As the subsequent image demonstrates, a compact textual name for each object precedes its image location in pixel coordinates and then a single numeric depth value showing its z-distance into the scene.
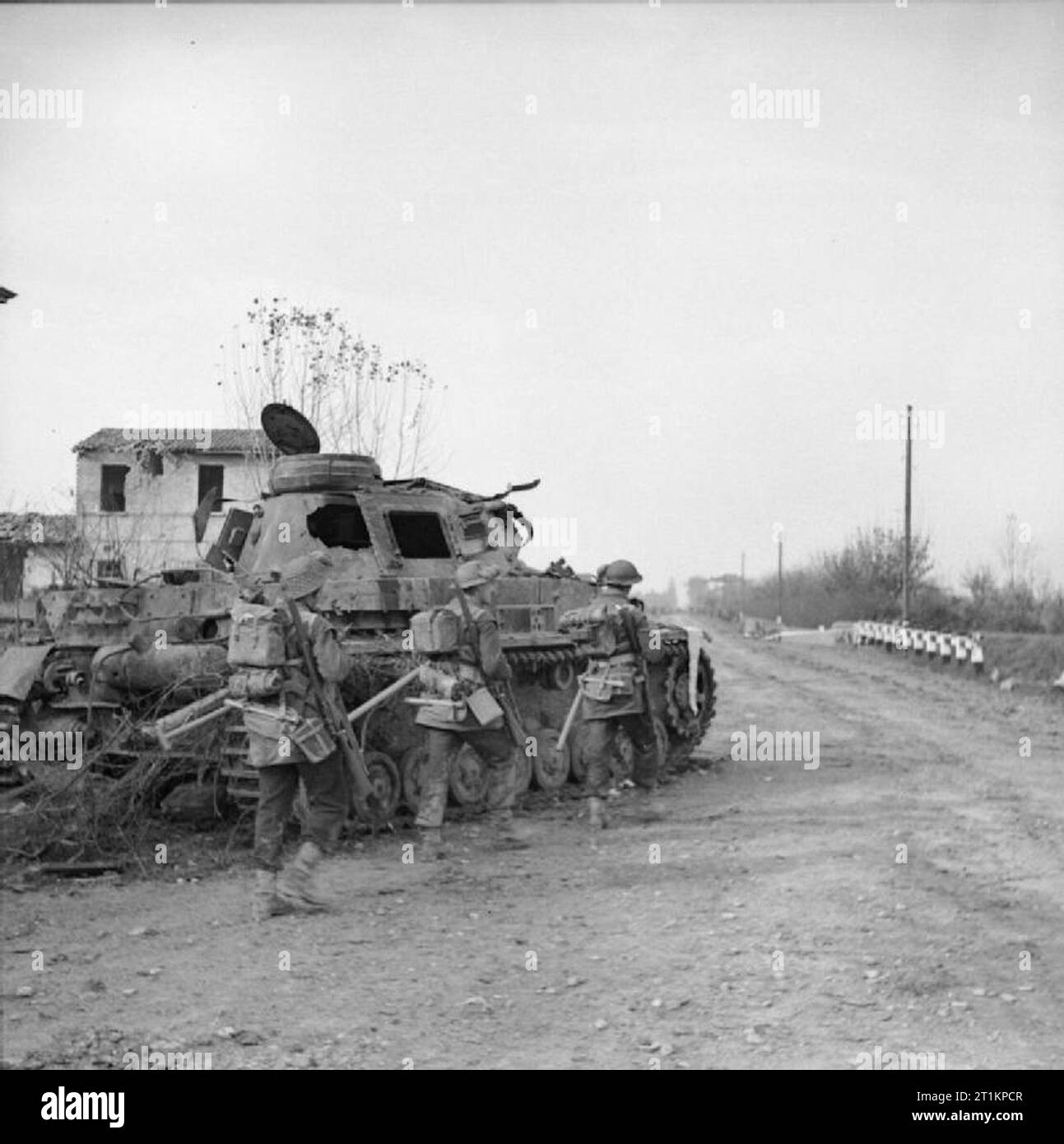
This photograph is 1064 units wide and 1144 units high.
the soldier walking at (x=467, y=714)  9.04
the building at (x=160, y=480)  34.38
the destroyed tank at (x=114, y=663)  9.55
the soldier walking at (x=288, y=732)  7.42
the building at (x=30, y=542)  24.02
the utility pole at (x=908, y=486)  35.97
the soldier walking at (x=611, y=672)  10.48
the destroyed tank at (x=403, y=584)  10.20
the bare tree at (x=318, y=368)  25.83
